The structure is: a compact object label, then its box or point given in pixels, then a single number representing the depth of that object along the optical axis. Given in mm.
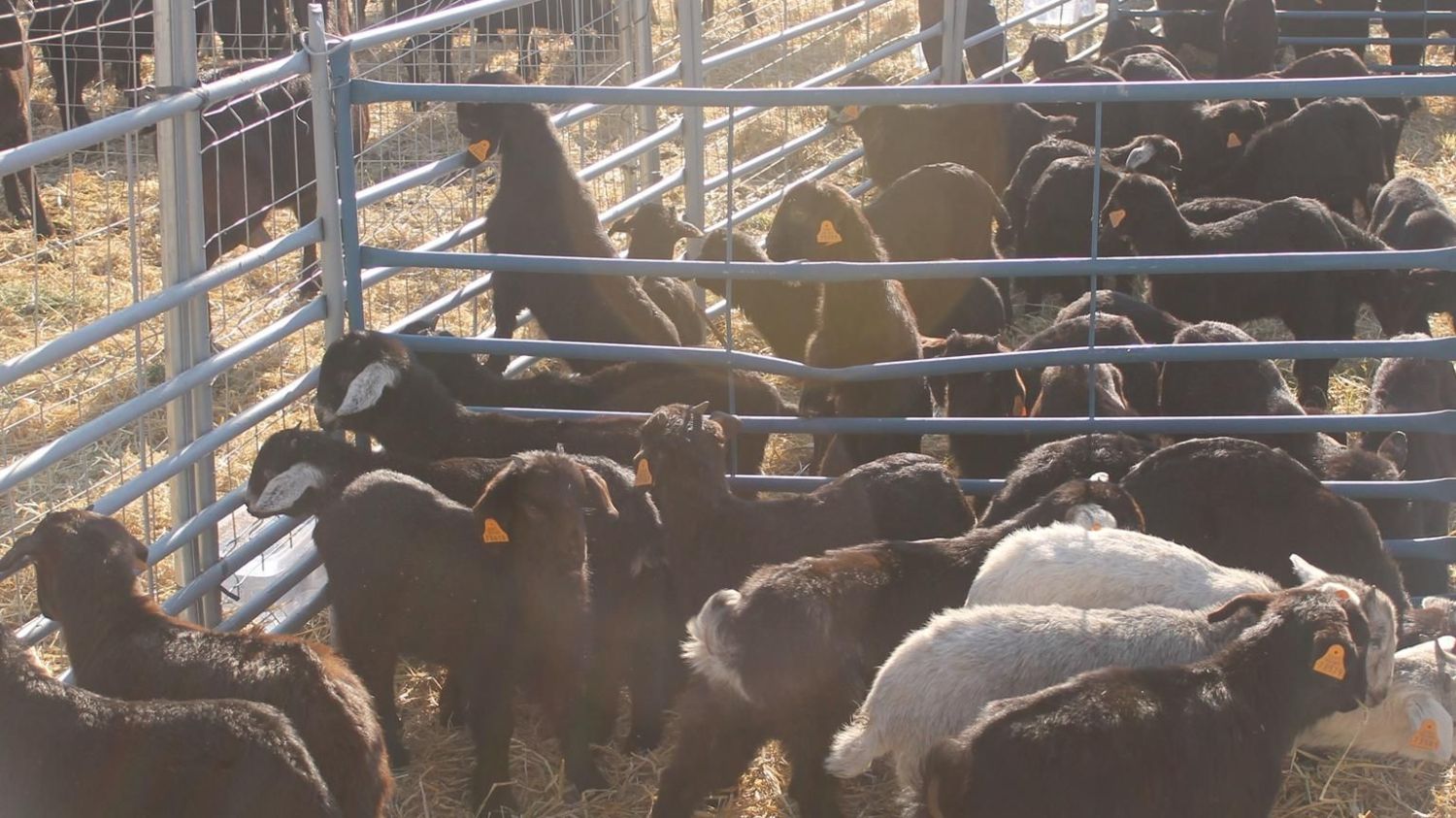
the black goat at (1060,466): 6008
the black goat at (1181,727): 4094
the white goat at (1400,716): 5168
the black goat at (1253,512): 5809
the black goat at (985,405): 6969
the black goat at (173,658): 4340
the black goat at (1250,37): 13688
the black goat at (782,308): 8133
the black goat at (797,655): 4633
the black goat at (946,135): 10945
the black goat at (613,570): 5562
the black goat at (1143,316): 7953
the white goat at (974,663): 4504
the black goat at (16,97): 9922
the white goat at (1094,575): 5066
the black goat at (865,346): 6926
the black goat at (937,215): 9383
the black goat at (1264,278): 8531
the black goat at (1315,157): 10617
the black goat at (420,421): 6133
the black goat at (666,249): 8344
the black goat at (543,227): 7707
